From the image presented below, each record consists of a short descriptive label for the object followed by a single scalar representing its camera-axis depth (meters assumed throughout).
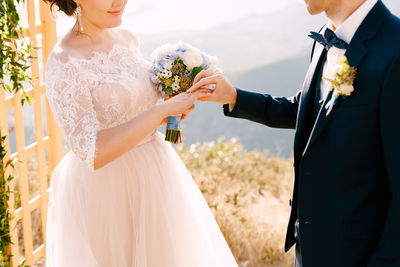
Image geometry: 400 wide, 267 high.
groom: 1.64
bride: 2.28
